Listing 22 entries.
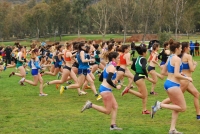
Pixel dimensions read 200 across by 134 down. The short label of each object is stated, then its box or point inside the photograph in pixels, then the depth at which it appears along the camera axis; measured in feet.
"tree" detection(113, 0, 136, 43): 185.21
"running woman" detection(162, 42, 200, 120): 30.07
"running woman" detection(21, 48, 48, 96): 46.47
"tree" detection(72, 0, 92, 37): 275.80
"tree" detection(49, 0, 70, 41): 277.44
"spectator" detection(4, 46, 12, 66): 113.60
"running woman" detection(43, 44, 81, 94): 45.44
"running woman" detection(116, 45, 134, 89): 44.37
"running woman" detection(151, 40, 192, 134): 25.94
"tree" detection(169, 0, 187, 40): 169.35
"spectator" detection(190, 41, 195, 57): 115.15
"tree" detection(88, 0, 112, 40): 273.13
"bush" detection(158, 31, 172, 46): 149.89
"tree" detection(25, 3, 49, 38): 282.15
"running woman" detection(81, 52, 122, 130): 27.84
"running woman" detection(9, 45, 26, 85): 54.85
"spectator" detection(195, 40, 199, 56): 119.48
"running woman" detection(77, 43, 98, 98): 44.34
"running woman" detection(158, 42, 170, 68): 48.14
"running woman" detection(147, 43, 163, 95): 44.98
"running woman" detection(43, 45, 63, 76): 57.94
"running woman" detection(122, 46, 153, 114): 33.53
